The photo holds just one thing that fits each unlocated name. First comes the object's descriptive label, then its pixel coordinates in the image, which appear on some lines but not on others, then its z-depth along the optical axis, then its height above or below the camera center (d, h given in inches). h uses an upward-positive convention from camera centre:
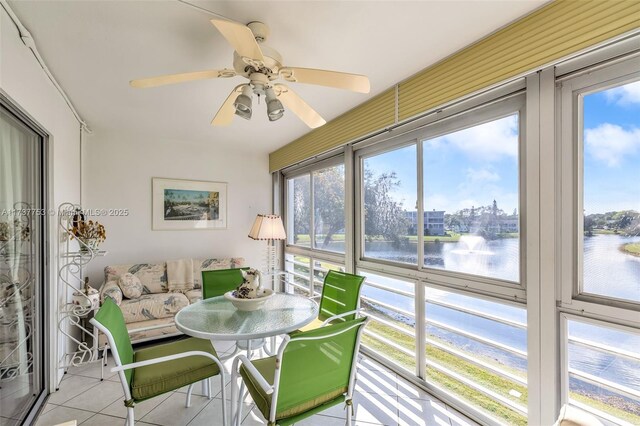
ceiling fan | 59.3 +29.8
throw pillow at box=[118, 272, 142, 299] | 128.7 -33.0
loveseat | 119.4 -38.3
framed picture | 157.8 +5.6
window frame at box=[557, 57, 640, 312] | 59.5 +6.3
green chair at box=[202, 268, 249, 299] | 102.0 -25.1
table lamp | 146.9 -8.3
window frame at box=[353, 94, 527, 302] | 70.3 +7.9
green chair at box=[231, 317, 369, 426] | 49.6 -30.9
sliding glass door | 65.9 -14.0
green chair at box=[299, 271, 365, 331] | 88.7 -28.2
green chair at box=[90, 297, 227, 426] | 56.7 -36.3
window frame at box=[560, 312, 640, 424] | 61.3 -31.9
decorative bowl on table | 79.0 -25.0
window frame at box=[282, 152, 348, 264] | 138.1 +1.8
